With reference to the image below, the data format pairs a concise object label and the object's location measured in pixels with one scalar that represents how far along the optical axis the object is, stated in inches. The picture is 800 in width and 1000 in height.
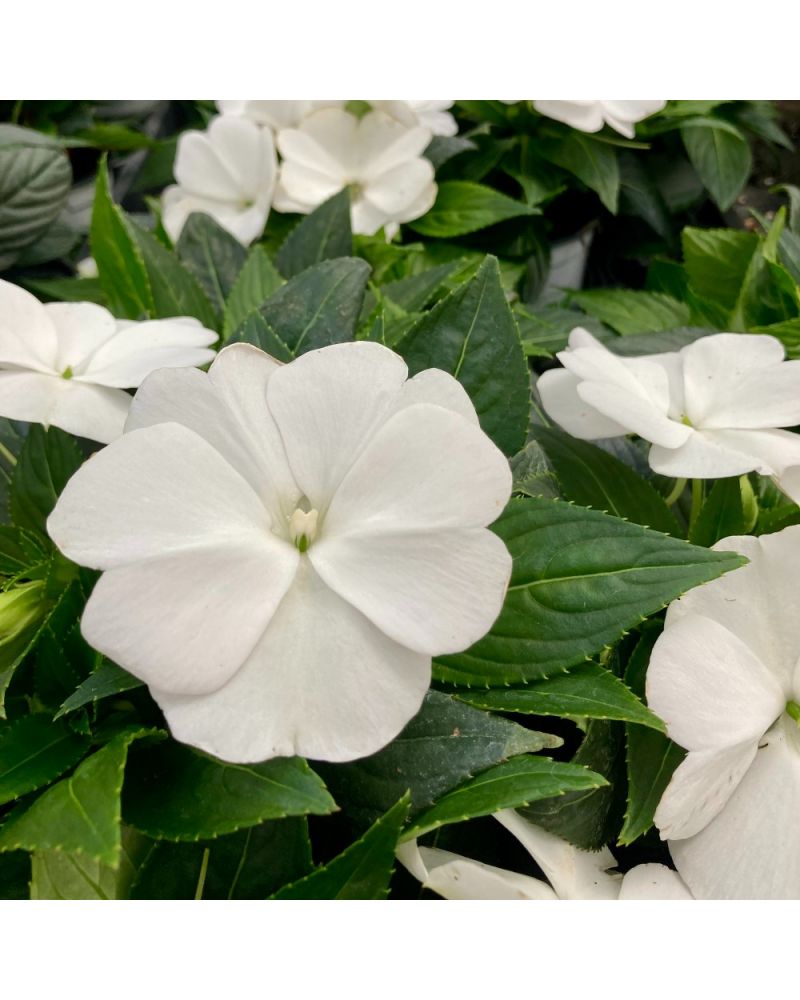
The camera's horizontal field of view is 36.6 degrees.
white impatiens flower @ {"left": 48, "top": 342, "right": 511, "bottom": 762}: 6.2
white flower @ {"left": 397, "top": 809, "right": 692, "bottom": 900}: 7.3
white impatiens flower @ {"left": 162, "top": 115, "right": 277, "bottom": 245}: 16.4
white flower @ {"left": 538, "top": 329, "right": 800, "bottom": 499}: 8.4
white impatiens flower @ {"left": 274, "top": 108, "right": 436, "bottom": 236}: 16.4
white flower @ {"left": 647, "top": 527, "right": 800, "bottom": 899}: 7.2
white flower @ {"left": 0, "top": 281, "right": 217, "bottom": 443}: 8.4
